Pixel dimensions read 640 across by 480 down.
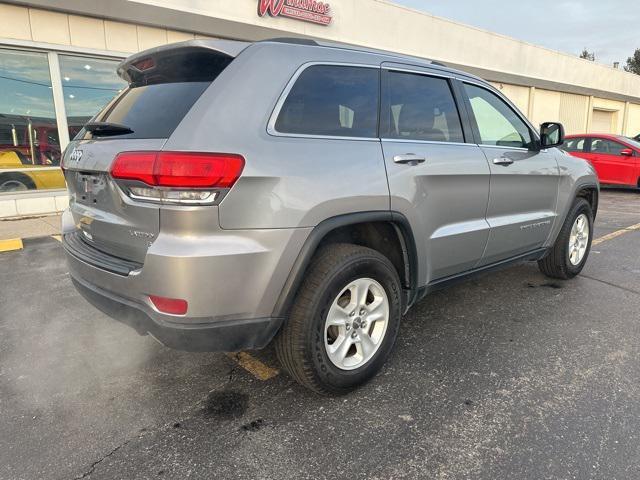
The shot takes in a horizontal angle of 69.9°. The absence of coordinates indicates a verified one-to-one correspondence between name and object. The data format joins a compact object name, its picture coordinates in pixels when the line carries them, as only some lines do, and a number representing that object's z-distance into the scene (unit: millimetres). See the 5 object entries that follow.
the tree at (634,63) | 53531
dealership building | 7805
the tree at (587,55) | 66000
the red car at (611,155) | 11508
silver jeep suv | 2006
